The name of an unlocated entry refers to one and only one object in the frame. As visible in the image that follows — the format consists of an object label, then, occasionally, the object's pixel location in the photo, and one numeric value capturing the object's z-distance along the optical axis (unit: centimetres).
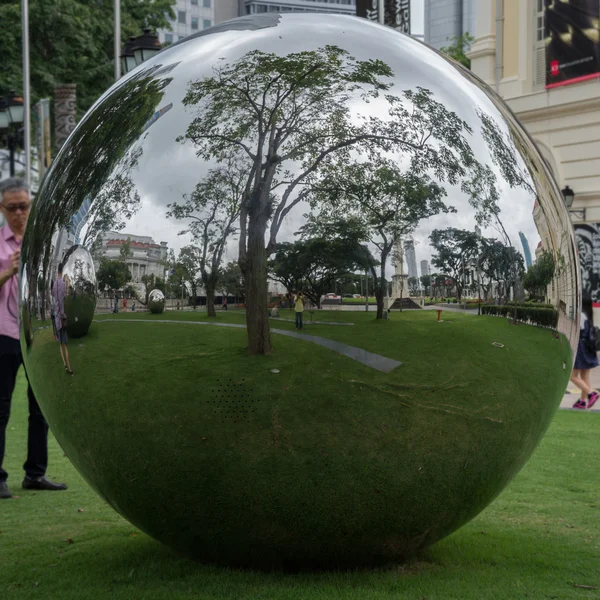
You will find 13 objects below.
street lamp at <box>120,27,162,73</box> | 1572
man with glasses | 657
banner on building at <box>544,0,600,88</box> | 2217
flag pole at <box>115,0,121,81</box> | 2329
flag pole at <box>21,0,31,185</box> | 2409
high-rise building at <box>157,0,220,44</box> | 11769
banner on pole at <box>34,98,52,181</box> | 2345
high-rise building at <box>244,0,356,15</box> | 6656
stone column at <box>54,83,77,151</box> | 2039
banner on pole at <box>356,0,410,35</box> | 2405
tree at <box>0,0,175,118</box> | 2998
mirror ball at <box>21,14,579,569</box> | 371
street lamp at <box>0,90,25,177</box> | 2464
